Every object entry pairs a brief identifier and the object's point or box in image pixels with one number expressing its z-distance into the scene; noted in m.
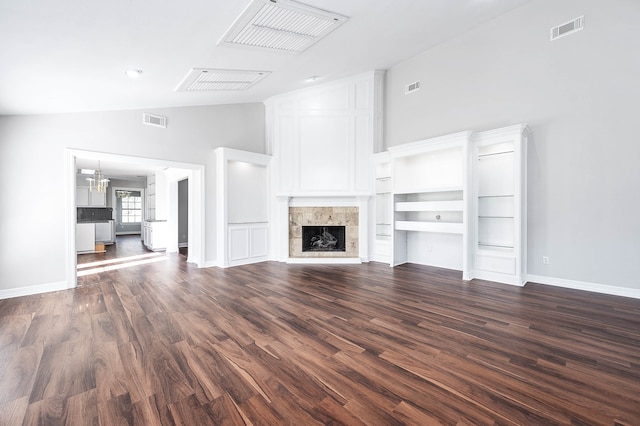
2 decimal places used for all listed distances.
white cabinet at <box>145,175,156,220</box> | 9.35
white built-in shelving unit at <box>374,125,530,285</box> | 4.19
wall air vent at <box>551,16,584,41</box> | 3.76
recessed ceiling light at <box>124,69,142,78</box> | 3.26
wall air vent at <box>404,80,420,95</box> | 5.54
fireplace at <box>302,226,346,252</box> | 6.33
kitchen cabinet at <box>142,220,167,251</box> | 8.06
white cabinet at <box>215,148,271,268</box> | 5.69
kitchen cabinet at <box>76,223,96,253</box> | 7.82
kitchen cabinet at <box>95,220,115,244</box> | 9.23
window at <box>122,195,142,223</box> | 13.96
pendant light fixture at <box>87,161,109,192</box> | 11.73
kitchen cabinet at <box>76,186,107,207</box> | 11.98
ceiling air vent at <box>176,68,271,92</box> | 3.91
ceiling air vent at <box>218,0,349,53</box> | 2.84
